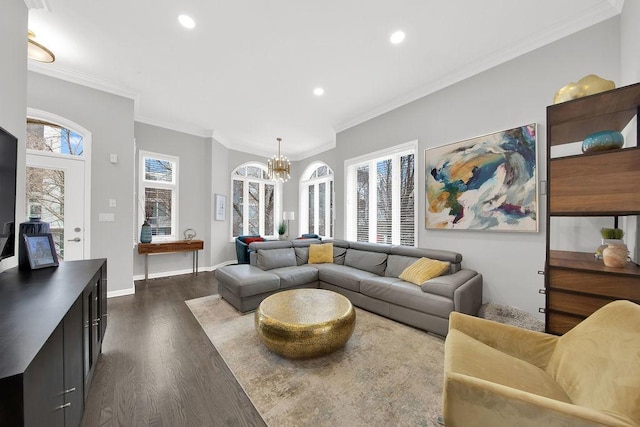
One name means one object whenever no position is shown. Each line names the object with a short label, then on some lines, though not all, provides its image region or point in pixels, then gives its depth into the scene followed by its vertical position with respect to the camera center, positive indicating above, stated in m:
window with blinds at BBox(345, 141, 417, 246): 3.88 +0.32
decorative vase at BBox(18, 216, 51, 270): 1.73 -0.16
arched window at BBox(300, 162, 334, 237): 6.48 +0.41
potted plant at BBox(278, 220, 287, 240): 6.95 -0.46
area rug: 1.51 -1.28
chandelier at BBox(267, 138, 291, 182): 5.30 +1.03
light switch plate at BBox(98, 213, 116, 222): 3.51 -0.07
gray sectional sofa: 2.51 -0.87
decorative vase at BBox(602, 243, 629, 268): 1.59 -0.27
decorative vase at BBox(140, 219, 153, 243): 4.48 -0.39
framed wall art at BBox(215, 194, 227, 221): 5.59 +0.14
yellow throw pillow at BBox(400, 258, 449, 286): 2.86 -0.70
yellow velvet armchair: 0.88 -0.75
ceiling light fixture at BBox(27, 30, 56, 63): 2.17 +1.54
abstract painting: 2.61 +0.40
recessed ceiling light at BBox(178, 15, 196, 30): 2.29 +1.90
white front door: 3.04 +0.20
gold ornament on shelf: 1.63 +0.91
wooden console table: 4.38 -0.69
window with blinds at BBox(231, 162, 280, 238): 6.39 +0.36
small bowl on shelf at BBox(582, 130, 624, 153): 1.53 +0.49
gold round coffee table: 1.93 -0.95
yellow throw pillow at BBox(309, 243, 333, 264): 4.21 -0.73
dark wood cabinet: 0.65 -0.47
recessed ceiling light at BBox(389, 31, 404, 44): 2.49 +1.91
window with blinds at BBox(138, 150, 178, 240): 4.73 +0.43
